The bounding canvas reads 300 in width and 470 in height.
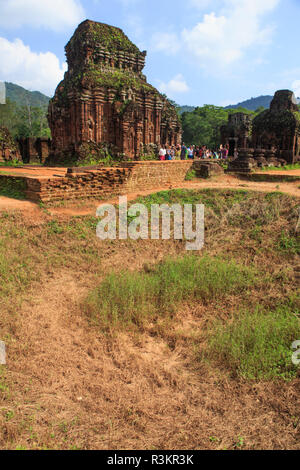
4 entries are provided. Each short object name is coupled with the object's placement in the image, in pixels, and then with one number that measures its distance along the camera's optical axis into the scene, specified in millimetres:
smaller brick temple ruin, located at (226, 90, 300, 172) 21062
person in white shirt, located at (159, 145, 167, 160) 15369
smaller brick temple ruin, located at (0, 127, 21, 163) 16812
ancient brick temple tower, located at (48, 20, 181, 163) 14852
